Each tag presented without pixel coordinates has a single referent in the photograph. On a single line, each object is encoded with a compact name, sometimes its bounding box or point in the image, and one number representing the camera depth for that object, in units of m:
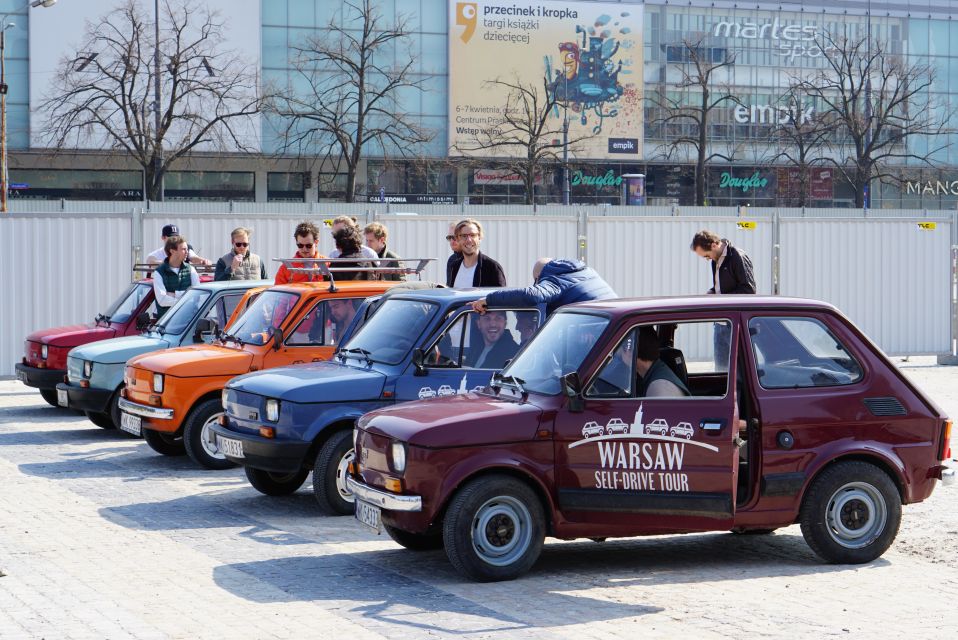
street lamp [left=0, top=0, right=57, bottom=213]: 41.69
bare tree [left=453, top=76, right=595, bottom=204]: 68.38
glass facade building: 70.12
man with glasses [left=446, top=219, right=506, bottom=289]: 12.90
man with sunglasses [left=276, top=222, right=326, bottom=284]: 14.83
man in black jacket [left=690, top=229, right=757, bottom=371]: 12.42
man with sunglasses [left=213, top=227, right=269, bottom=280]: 16.28
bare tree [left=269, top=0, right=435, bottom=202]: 63.72
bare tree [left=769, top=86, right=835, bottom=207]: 68.94
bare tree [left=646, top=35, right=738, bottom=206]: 77.94
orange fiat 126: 12.31
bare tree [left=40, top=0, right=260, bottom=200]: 56.84
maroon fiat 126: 7.75
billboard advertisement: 75.44
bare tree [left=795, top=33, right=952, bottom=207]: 67.62
